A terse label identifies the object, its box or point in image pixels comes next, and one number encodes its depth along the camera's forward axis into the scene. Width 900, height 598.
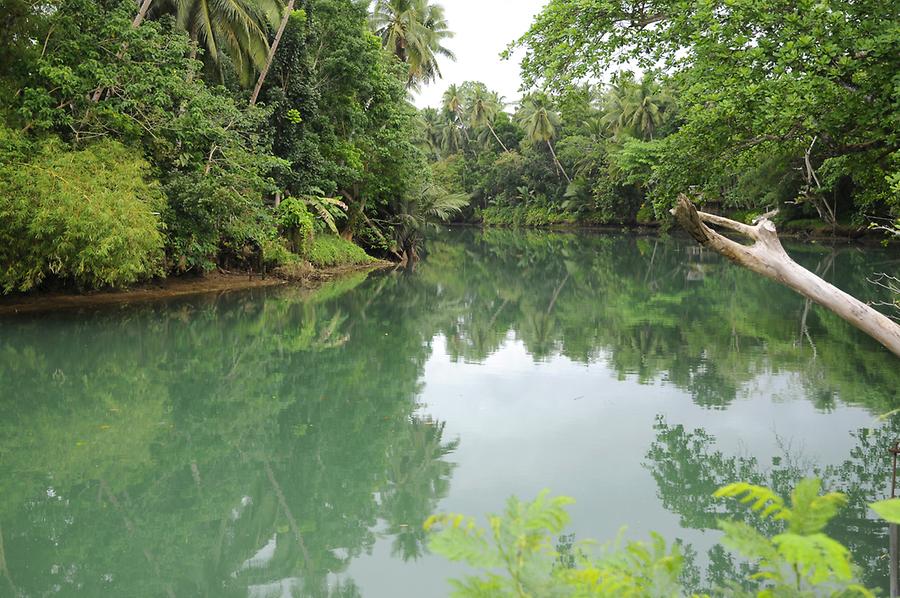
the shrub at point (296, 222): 19.56
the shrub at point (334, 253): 21.62
